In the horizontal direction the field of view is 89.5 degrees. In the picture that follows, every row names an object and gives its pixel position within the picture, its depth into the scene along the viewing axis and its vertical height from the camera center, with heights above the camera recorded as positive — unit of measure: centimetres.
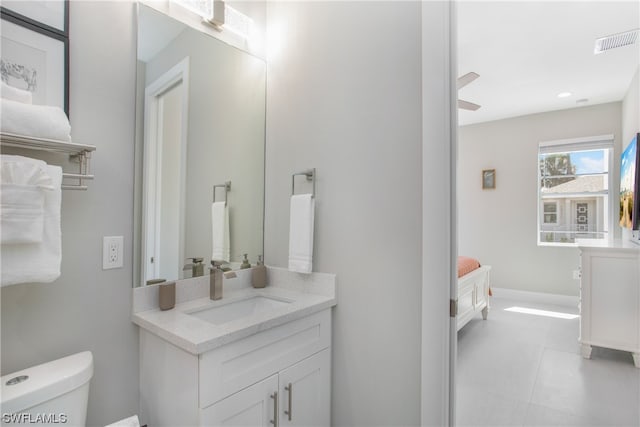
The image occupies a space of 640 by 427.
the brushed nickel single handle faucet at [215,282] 154 -31
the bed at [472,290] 306 -75
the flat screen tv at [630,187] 273 +30
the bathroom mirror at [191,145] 136 +35
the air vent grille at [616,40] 242 +139
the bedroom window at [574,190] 421 +40
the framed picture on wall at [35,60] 104 +52
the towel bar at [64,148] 95 +22
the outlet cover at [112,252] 123 -14
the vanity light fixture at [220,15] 153 +101
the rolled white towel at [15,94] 96 +37
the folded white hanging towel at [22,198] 90 +5
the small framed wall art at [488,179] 486 +60
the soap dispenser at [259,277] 178 -33
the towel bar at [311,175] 166 +22
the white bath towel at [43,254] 93 -12
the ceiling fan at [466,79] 264 +117
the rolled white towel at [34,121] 93 +28
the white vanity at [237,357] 107 -53
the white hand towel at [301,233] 160 -8
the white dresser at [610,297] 257 -64
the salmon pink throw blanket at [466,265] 317 -49
